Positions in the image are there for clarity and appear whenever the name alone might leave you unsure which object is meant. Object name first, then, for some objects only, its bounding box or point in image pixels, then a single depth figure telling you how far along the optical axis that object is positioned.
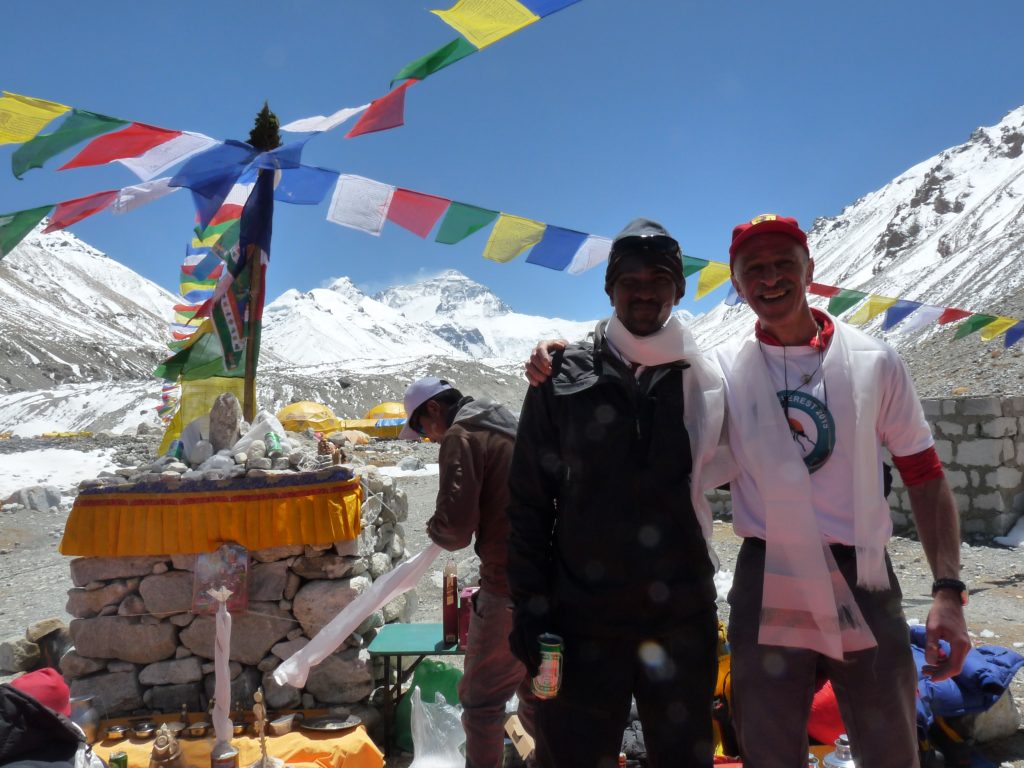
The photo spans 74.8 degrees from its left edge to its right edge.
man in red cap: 1.80
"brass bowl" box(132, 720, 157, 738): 3.72
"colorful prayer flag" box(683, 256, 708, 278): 5.98
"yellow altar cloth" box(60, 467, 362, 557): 4.06
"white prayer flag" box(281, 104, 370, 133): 4.24
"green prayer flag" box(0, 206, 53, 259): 4.51
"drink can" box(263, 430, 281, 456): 4.42
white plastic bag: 3.57
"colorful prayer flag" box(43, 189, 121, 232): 4.75
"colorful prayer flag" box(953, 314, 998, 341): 7.81
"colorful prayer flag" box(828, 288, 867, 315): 6.84
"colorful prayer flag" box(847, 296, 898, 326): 7.36
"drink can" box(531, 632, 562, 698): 1.71
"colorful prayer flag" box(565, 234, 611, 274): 5.53
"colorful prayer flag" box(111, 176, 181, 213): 4.81
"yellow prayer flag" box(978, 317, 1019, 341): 8.17
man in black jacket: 1.78
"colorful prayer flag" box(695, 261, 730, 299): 6.07
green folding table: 3.85
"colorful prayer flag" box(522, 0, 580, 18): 3.18
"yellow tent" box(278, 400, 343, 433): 34.34
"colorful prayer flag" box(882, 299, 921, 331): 7.29
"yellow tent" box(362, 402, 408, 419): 42.46
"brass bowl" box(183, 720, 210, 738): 3.72
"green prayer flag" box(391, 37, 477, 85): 3.49
